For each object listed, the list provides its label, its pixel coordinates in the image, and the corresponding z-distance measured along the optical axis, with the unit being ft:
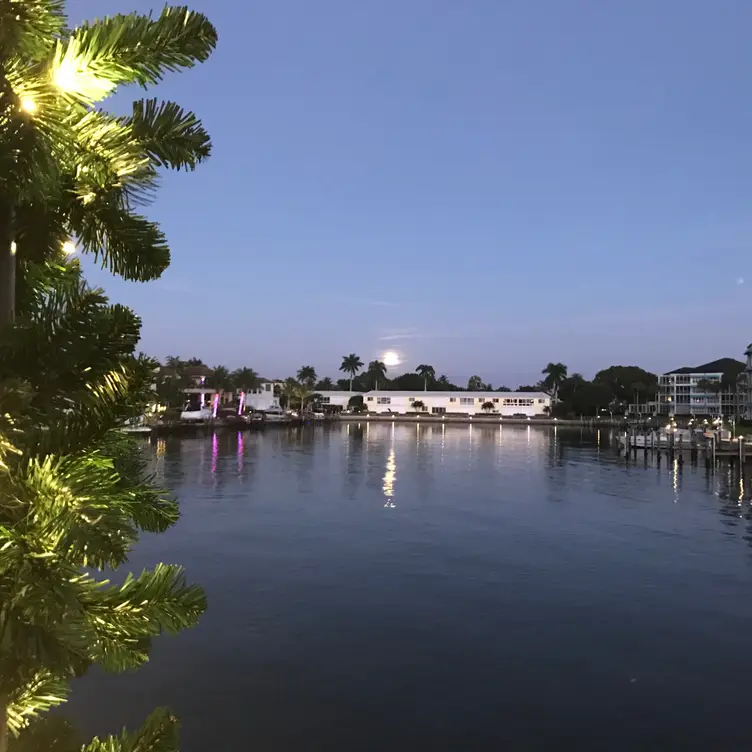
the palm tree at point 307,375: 574.15
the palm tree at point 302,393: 504.43
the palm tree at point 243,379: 453.17
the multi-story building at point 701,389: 515.09
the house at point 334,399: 563.07
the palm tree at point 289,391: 510.17
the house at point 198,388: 390.62
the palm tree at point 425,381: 624.26
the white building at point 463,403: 510.58
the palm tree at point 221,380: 410.31
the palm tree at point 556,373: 618.44
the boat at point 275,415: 402.27
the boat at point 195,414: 320.70
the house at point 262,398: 481.46
